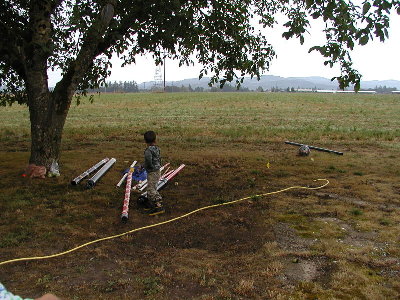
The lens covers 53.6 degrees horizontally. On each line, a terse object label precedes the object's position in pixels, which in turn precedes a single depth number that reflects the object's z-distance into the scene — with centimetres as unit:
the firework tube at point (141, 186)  833
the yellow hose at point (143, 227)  510
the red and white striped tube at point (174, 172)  906
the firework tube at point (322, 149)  1259
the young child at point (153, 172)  688
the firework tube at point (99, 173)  826
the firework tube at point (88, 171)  832
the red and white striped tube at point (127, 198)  650
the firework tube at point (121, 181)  855
